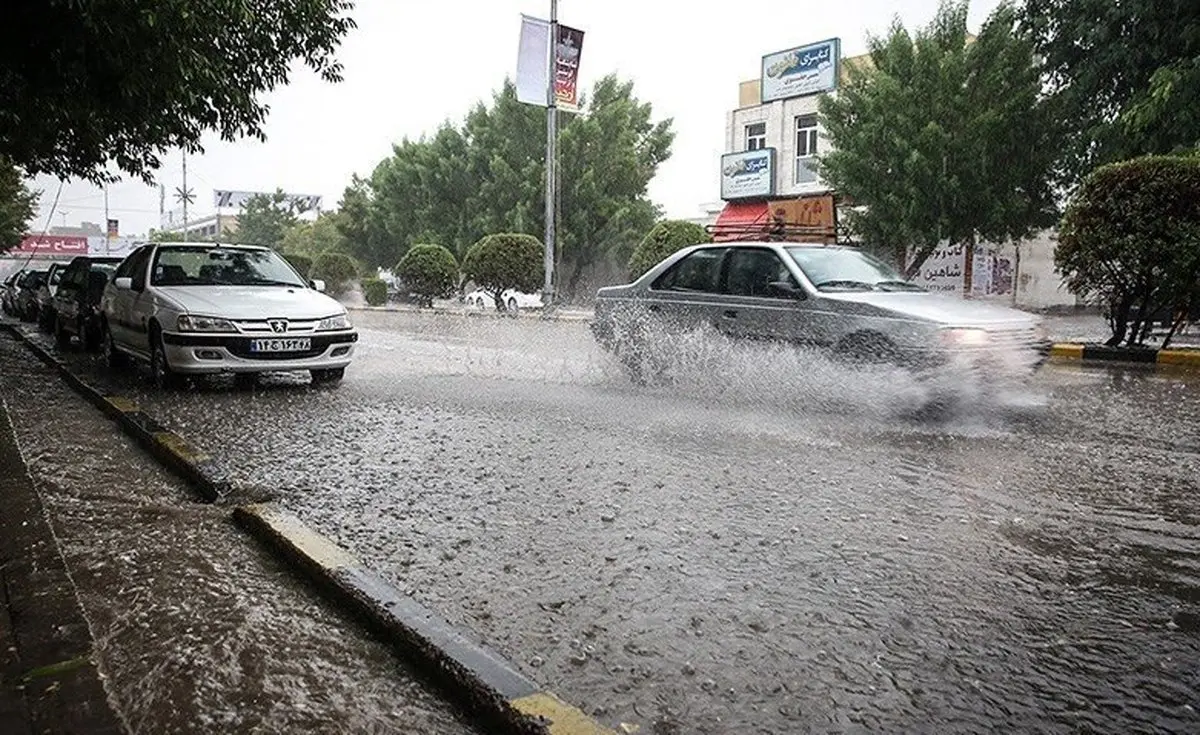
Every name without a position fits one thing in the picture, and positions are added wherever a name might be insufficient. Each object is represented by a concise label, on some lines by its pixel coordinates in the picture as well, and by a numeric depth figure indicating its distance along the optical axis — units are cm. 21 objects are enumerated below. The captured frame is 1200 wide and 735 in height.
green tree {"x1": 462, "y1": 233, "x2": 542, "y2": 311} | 3438
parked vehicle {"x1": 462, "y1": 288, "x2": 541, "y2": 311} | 3506
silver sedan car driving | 714
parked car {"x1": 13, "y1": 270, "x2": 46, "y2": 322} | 2120
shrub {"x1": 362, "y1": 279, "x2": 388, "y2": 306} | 4044
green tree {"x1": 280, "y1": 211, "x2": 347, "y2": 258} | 6432
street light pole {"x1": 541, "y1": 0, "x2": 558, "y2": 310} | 2903
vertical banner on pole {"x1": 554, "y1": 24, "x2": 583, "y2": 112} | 2905
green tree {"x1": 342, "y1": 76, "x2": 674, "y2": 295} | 4484
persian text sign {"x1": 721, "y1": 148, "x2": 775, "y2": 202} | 3522
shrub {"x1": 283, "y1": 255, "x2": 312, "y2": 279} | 5200
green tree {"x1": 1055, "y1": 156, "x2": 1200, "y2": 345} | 1177
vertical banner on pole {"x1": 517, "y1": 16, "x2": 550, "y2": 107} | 2820
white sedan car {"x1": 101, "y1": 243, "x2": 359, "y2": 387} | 863
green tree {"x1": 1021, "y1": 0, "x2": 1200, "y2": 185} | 1930
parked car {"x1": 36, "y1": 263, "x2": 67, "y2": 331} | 1742
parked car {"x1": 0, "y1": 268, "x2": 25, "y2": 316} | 2707
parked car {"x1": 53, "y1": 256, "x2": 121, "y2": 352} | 1300
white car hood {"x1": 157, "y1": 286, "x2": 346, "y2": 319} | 875
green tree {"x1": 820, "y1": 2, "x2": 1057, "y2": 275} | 2327
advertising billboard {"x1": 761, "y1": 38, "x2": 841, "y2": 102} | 3416
